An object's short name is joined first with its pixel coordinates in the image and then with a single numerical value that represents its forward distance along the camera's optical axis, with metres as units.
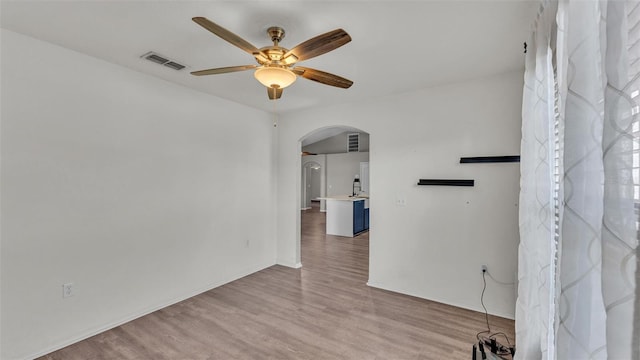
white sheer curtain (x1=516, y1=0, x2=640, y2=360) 0.61
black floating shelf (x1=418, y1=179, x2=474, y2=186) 3.10
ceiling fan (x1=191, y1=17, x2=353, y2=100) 1.60
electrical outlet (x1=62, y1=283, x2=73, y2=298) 2.38
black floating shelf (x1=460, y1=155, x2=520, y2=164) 2.85
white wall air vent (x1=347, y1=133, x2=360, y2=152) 10.16
